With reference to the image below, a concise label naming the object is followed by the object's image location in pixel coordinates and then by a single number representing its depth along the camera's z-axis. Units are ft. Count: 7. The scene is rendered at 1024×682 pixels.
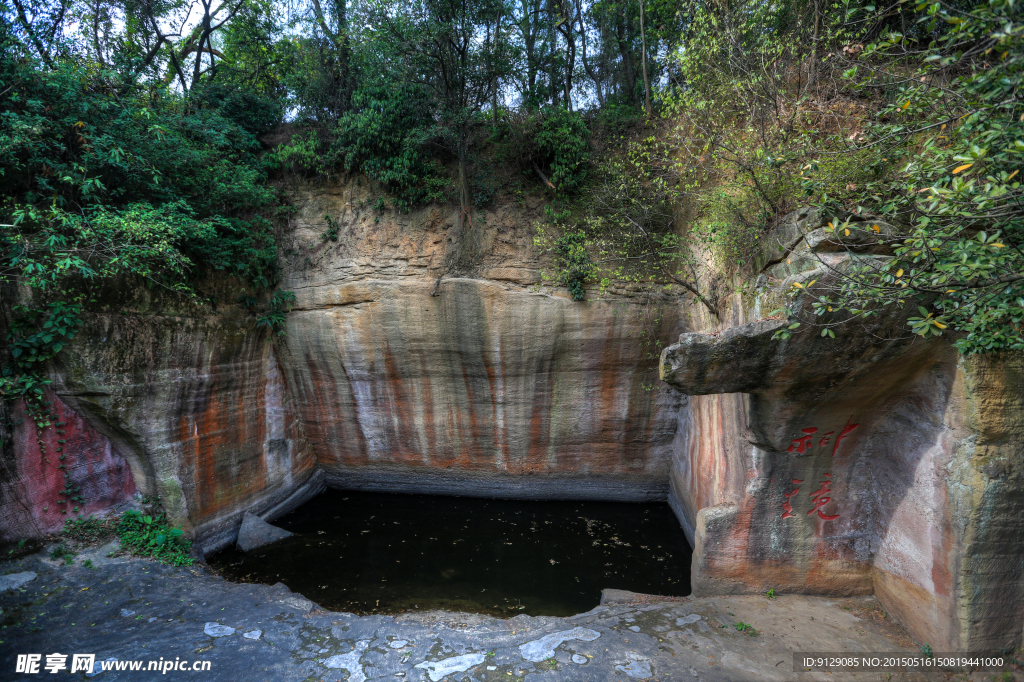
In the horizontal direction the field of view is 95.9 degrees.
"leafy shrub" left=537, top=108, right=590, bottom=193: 25.23
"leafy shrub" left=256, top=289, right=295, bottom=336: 26.35
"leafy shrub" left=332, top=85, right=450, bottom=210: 26.14
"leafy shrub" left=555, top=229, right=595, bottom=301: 23.97
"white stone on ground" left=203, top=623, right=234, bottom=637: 15.65
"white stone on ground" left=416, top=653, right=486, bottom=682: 13.82
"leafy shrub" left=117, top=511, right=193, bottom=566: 19.48
